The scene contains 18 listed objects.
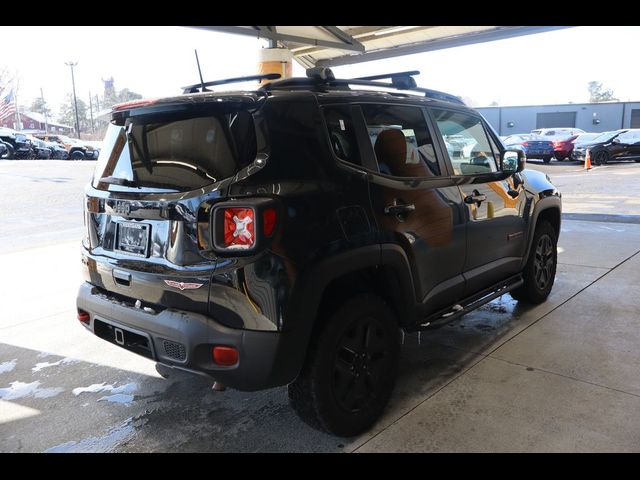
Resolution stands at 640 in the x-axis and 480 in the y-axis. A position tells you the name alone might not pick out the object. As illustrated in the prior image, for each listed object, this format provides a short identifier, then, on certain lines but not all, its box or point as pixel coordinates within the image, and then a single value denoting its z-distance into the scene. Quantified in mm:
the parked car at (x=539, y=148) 24094
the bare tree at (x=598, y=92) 96100
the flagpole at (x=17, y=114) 48822
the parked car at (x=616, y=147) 22219
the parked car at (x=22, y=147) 26748
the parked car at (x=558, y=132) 26656
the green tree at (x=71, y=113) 77750
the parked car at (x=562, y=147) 24188
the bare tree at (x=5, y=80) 45366
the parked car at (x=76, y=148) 31000
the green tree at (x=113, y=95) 73338
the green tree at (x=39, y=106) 75800
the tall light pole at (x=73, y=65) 55781
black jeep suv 2332
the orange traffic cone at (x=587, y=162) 20984
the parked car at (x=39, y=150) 27828
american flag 46281
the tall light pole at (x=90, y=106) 79144
